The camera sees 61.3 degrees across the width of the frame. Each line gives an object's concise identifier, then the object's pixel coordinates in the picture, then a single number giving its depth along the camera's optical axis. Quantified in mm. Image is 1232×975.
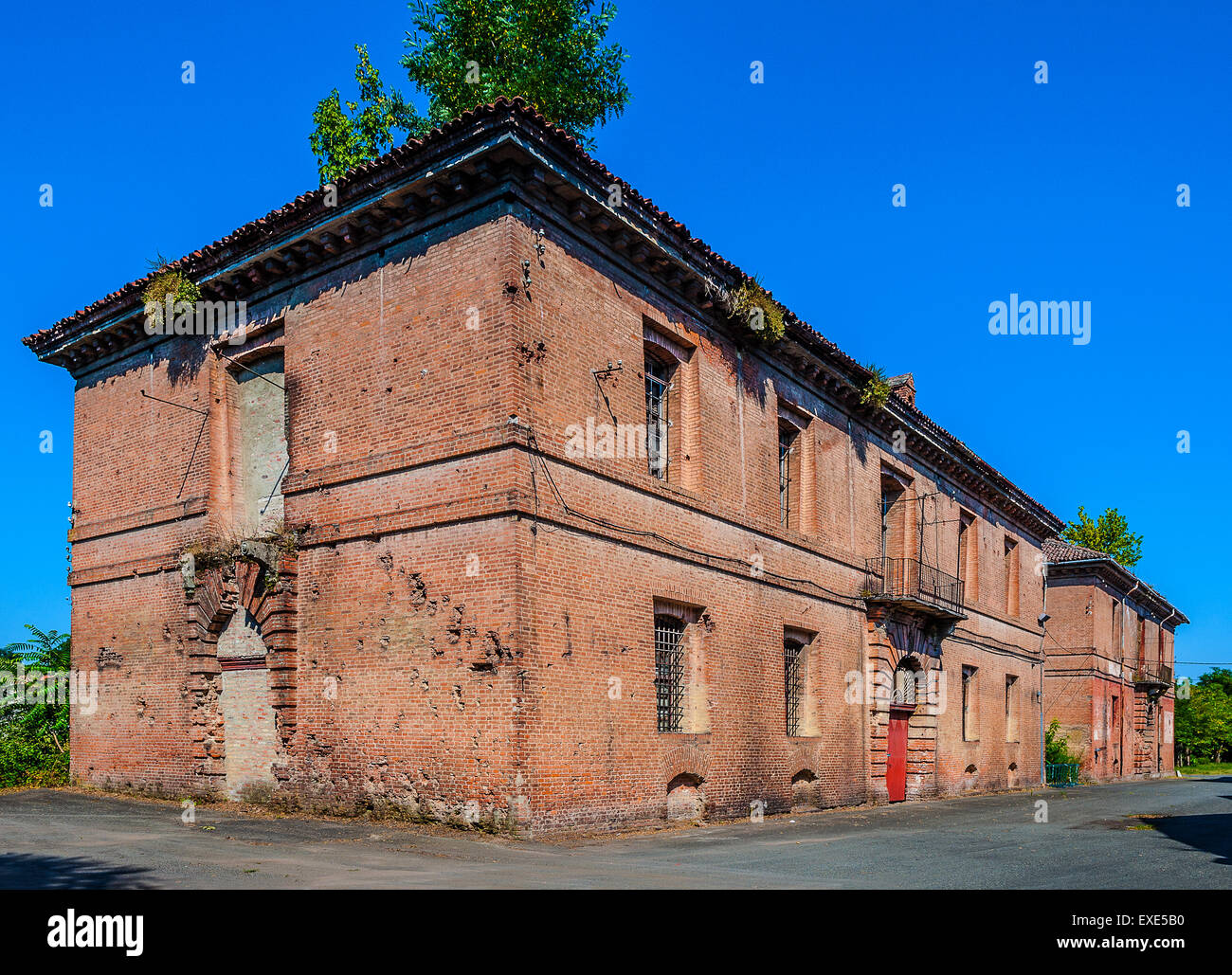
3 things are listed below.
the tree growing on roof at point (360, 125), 26844
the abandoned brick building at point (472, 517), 12781
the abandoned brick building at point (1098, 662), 37156
